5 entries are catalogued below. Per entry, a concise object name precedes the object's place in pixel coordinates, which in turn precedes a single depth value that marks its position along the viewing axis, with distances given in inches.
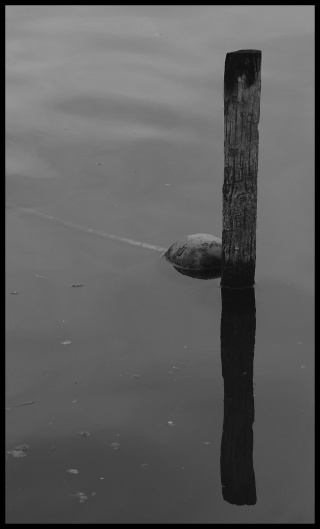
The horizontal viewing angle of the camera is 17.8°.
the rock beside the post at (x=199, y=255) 399.5
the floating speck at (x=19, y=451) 288.5
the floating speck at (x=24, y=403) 312.2
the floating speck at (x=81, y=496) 270.2
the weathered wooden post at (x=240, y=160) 346.6
